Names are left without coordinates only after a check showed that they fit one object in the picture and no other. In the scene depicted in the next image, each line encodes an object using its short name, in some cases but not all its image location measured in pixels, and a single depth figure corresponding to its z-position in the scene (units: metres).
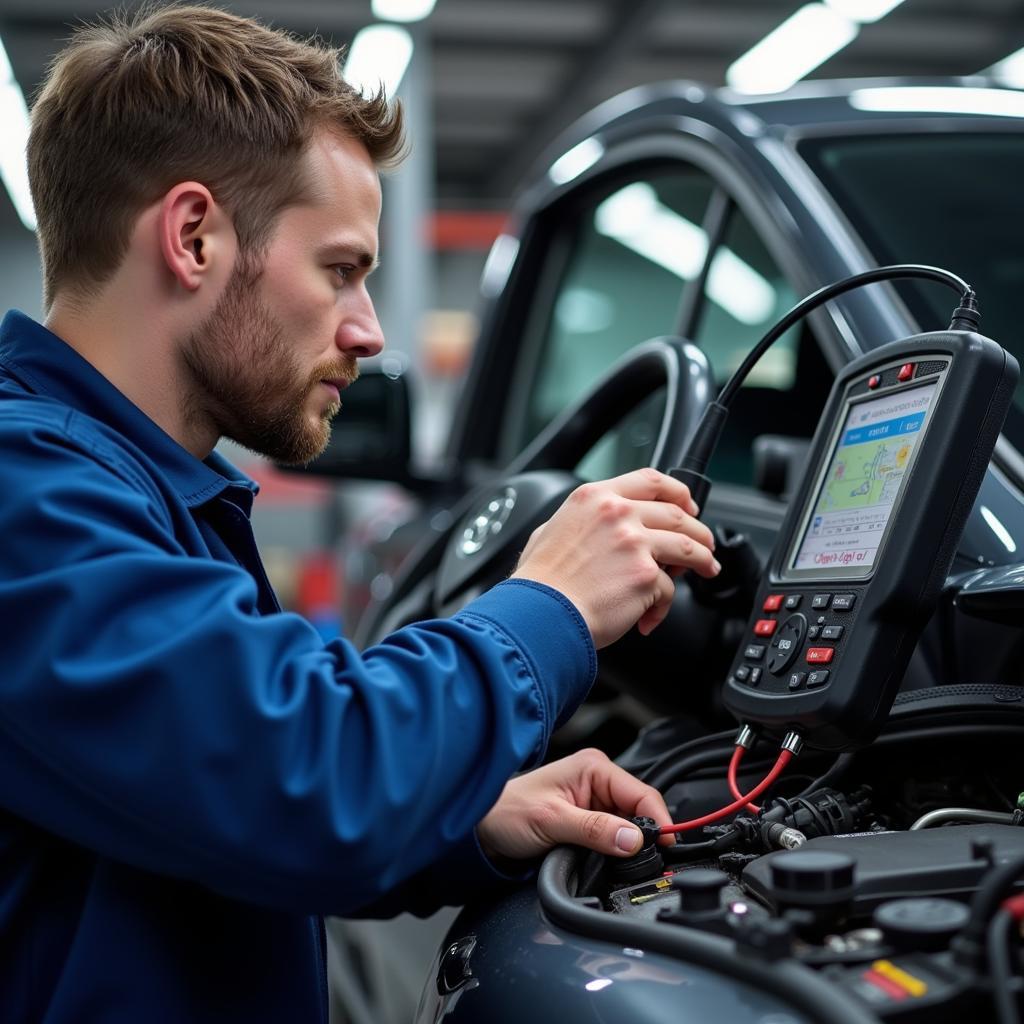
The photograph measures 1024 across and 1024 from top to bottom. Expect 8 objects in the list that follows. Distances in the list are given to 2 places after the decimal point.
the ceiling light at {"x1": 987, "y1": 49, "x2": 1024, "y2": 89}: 10.38
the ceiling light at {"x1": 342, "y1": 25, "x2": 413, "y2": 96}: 8.47
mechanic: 0.80
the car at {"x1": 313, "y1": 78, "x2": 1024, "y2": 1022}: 0.74
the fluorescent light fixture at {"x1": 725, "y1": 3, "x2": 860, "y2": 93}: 9.36
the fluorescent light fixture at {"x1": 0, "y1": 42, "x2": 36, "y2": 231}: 8.93
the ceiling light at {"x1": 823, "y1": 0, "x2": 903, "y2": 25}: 8.89
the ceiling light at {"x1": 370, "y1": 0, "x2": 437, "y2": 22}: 8.07
